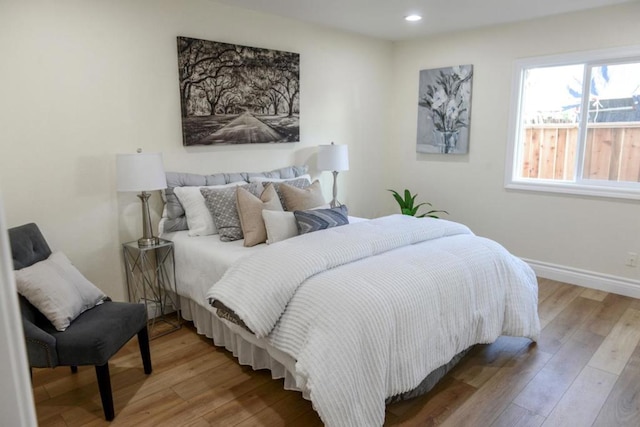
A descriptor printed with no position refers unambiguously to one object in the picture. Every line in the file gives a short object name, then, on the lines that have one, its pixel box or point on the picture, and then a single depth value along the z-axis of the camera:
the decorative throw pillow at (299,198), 3.30
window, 3.71
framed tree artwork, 3.43
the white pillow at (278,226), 2.92
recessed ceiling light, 3.95
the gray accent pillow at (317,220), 2.93
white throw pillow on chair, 2.15
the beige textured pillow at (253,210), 2.97
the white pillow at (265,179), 3.60
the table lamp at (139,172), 2.83
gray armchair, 2.05
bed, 1.92
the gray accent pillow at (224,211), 3.09
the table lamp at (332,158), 4.19
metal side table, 3.21
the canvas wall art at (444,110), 4.60
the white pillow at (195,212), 3.21
